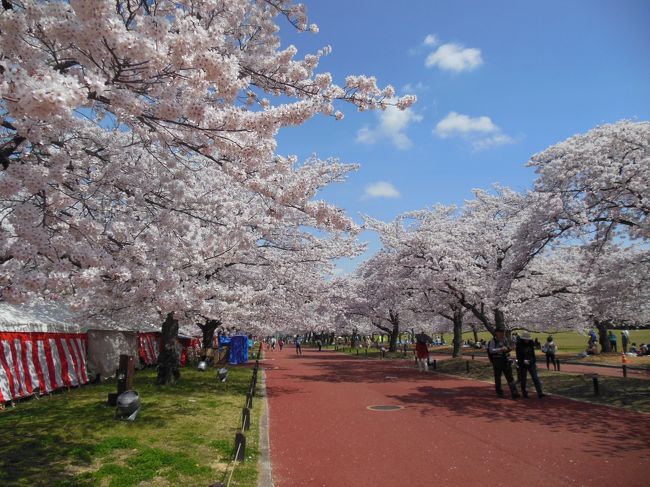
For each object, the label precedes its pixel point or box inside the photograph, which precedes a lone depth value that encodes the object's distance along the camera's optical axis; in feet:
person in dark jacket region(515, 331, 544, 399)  42.65
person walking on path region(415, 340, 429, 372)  72.64
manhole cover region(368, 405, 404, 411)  39.82
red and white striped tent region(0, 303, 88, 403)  38.40
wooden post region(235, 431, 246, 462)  22.91
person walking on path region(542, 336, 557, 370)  71.96
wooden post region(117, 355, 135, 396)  34.40
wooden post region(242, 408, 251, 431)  28.51
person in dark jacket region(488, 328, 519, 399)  43.34
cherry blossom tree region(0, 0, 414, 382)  13.24
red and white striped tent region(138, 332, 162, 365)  73.14
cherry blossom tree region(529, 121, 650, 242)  38.27
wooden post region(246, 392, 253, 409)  31.89
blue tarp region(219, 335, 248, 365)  98.43
